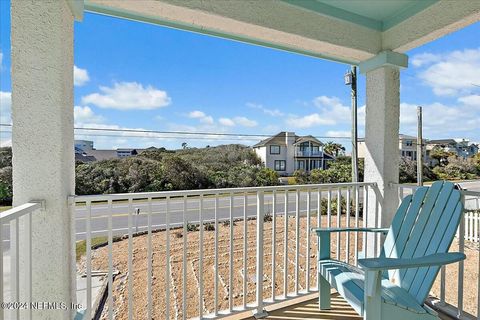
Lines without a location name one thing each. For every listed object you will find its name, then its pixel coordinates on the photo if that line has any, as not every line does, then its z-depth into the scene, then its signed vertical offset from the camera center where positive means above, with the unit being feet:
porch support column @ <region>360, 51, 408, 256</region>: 8.83 +1.02
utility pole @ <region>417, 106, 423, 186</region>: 38.60 +1.20
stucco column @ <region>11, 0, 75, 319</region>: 4.83 +0.50
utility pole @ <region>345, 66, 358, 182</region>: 26.47 +4.97
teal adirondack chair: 4.69 -2.22
